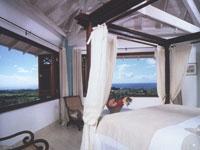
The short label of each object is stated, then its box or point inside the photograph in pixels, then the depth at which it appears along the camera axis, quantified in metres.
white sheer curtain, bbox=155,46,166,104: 2.71
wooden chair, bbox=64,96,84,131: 3.18
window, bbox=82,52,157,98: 4.11
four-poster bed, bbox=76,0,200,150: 1.29
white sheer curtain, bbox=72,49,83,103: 3.88
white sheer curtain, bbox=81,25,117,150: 1.58
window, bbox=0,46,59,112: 2.34
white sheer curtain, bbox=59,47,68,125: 3.64
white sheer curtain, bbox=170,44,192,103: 2.59
